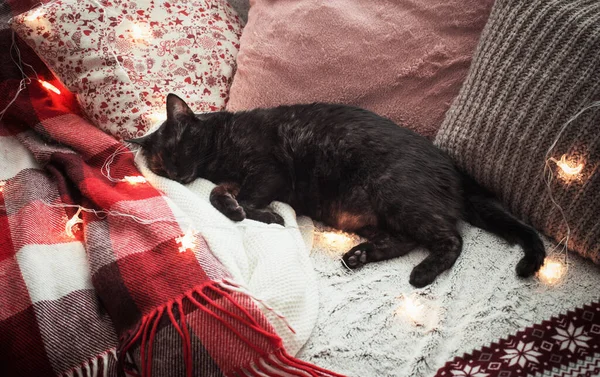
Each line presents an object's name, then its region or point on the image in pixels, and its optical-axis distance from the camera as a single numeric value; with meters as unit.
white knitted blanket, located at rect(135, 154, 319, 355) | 1.08
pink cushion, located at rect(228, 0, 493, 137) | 1.46
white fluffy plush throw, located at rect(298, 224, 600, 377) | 1.01
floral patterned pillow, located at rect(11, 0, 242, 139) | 1.63
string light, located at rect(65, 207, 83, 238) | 1.30
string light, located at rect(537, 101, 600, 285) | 1.09
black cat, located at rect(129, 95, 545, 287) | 1.28
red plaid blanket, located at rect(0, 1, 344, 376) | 0.98
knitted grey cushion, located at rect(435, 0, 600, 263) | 1.07
